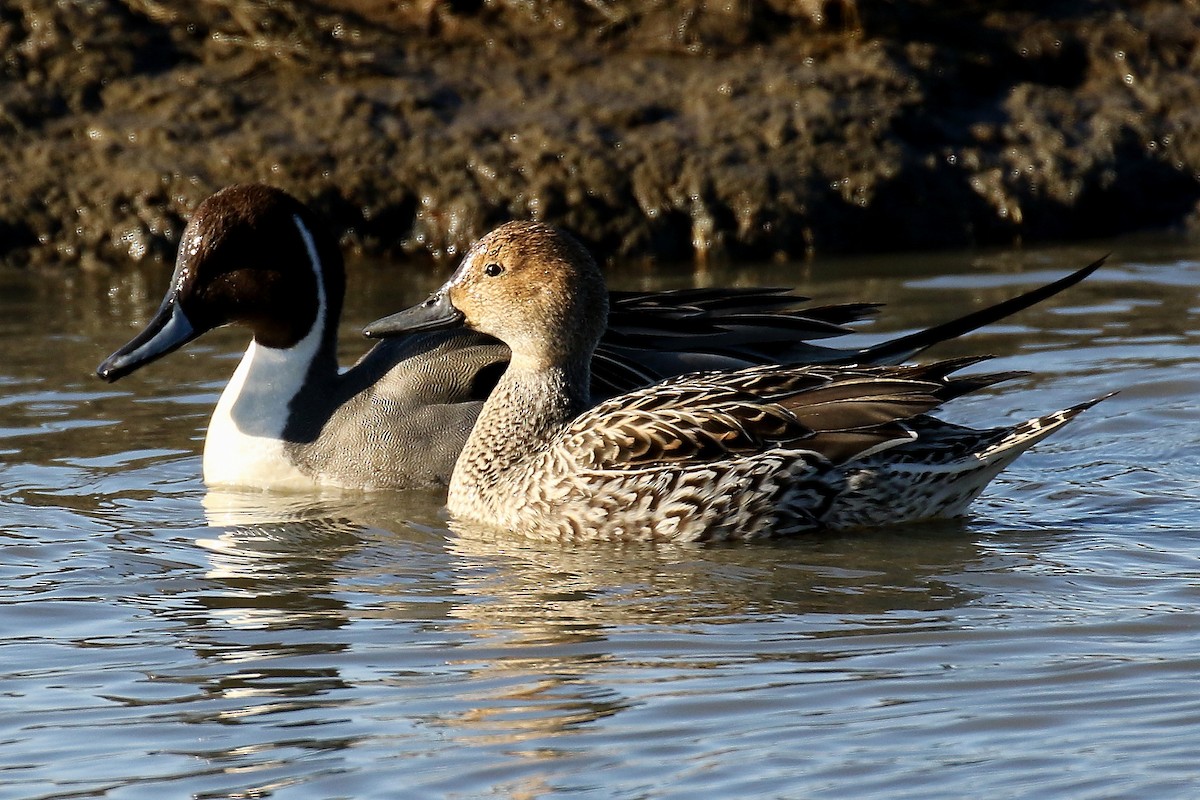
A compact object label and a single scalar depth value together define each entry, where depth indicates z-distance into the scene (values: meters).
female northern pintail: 12.73
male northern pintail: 14.83
